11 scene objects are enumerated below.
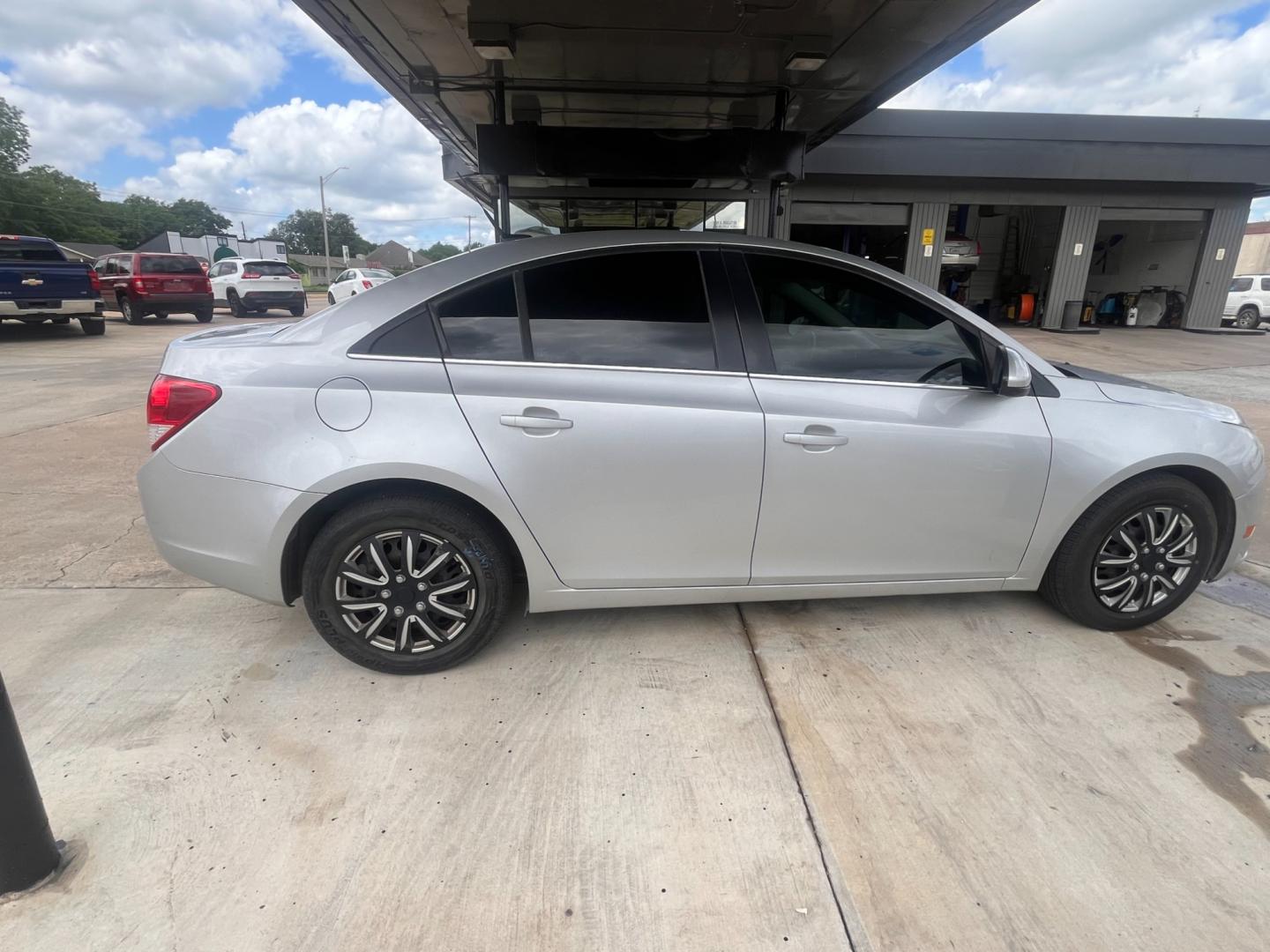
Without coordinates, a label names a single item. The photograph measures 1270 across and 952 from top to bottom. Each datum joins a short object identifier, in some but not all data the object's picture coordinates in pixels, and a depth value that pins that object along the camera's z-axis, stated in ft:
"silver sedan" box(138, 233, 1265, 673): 8.16
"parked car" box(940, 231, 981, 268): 62.54
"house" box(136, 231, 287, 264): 164.14
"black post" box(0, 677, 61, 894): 5.36
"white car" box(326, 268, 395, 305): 67.72
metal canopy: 12.07
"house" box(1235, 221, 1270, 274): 153.99
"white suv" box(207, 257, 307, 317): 66.59
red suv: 57.52
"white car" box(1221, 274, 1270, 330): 66.95
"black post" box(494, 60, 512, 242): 14.88
